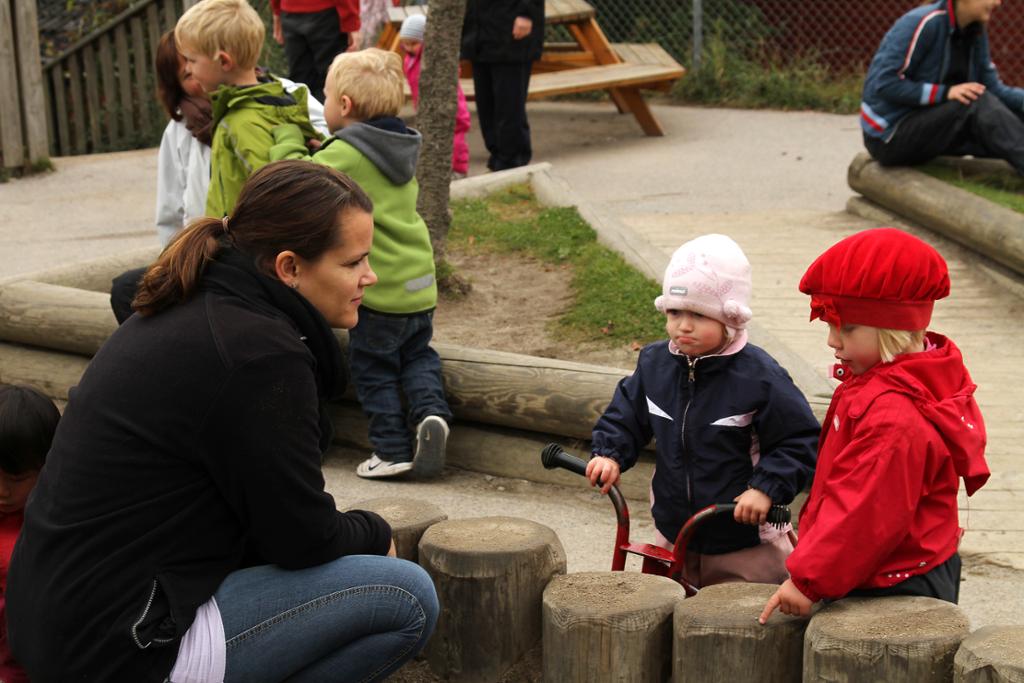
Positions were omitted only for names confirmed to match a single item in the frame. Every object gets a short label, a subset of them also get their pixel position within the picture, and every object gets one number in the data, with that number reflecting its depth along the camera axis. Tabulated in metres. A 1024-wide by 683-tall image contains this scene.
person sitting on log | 7.44
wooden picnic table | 10.59
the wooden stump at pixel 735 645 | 2.61
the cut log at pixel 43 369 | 5.34
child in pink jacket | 8.88
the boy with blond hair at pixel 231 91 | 4.86
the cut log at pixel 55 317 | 5.21
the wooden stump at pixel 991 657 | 2.29
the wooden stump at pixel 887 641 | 2.41
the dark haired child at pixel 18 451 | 2.94
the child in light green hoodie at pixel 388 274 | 4.64
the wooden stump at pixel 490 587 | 2.96
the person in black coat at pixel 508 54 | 9.06
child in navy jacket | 3.24
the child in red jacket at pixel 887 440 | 2.56
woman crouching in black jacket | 2.47
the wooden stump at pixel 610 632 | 2.71
